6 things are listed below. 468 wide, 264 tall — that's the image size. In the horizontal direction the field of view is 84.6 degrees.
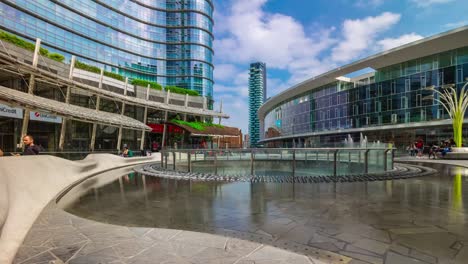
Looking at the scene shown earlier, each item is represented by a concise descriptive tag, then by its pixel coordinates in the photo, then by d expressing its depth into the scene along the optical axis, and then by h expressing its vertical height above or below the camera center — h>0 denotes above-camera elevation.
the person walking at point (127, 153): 23.22 -0.85
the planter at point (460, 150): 22.08 +0.33
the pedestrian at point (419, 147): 26.38 +0.58
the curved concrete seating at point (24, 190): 3.28 -1.00
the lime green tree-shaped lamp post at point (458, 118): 24.17 +3.42
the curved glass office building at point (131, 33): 42.56 +23.23
